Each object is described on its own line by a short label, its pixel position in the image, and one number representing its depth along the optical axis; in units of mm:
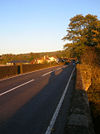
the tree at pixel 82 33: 32934
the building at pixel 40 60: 100594
